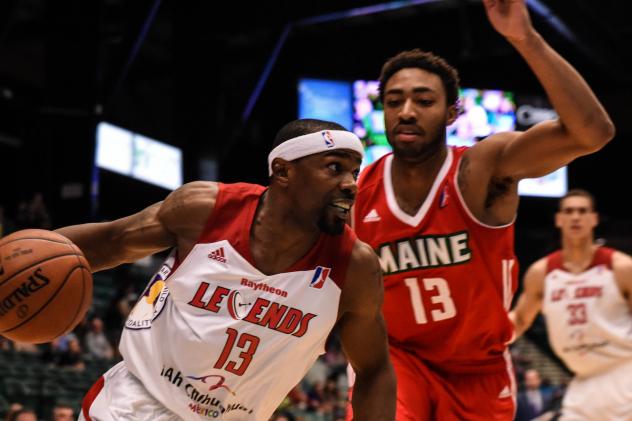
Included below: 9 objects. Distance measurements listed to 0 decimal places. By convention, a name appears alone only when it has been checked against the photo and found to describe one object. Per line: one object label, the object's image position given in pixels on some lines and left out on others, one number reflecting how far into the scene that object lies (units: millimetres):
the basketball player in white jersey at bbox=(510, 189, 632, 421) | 7113
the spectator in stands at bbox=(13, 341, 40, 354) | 11523
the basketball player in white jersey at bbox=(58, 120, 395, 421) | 3609
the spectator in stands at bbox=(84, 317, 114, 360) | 12405
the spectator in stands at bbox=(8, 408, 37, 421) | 7729
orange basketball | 3508
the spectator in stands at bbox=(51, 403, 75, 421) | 7867
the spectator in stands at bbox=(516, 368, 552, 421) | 11148
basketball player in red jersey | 4254
